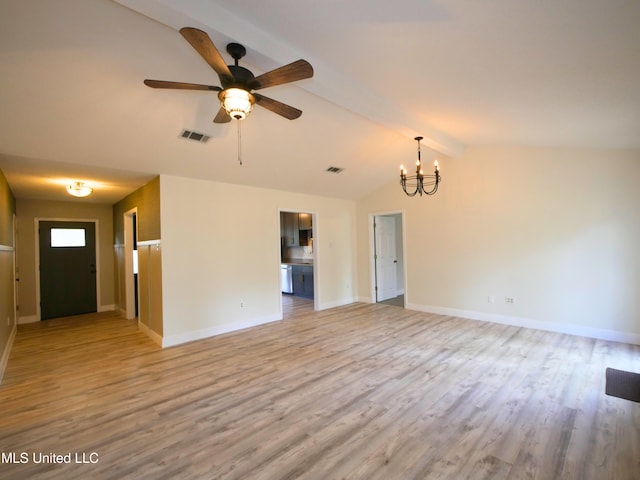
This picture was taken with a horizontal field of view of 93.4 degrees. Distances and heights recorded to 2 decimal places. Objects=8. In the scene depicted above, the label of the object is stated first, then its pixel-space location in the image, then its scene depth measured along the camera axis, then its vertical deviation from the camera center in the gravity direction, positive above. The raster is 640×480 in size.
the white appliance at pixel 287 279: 8.26 -0.99
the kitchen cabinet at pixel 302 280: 7.64 -0.96
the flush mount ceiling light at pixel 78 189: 4.68 +0.94
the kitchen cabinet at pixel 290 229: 8.09 +0.40
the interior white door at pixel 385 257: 7.07 -0.39
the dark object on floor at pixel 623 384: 2.73 -1.45
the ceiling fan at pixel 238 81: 1.76 +1.04
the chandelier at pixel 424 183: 5.88 +1.14
